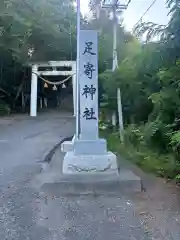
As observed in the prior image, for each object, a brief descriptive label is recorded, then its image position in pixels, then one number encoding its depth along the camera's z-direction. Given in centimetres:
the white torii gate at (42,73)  1306
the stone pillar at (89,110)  361
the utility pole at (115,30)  588
